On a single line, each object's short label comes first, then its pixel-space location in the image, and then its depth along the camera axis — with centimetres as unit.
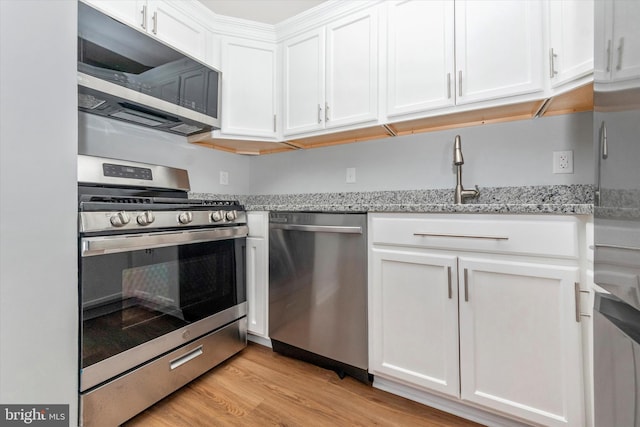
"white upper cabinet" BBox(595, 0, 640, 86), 43
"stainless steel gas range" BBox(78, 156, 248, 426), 104
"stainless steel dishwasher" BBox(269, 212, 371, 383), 139
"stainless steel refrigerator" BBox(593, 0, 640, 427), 43
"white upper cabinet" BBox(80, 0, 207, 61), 138
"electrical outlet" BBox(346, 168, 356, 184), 204
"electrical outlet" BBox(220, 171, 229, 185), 229
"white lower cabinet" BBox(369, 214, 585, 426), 98
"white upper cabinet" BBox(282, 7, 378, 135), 166
